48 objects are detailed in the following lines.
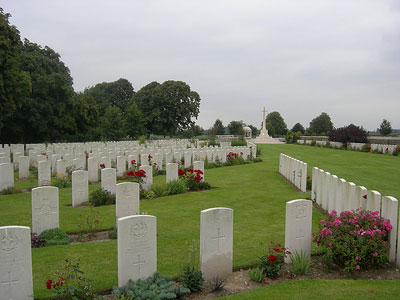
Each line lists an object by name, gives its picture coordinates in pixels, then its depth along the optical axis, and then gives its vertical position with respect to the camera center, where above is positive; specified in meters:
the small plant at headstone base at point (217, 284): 5.11 -2.31
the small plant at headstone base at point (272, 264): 5.52 -2.14
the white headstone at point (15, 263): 4.35 -1.69
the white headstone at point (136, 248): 4.84 -1.66
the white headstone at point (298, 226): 5.96 -1.63
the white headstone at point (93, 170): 15.16 -1.65
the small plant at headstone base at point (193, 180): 13.52 -1.83
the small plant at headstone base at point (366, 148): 33.80 -1.23
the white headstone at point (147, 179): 12.67 -1.70
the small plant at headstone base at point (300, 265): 5.68 -2.18
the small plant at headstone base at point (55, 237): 7.01 -2.20
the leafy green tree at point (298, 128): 107.50 +2.24
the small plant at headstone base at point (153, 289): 4.59 -2.17
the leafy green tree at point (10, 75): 22.14 +4.00
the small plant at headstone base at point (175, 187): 12.62 -2.00
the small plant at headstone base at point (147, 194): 11.82 -2.12
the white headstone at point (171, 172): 13.25 -1.49
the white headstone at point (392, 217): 5.87 -1.42
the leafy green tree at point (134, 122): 49.62 +1.74
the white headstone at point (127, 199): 8.16 -1.58
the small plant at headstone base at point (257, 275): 5.41 -2.24
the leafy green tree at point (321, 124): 95.66 +3.22
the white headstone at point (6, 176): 12.41 -1.60
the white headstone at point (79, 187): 10.30 -1.64
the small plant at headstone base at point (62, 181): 13.77 -2.01
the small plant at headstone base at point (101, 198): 10.51 -2.02
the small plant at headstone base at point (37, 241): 6.89 -2.23
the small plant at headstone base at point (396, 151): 29.86 -1.33
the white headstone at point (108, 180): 10.85 -1.49
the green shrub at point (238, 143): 33.38 -0.84
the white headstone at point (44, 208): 7.29 -1.64
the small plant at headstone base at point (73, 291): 4.34 -2.07
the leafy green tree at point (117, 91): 69.81 +8.83
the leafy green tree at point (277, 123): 103.38 +3.72
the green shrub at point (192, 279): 5.02 -2.16
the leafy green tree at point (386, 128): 69.94 +1.62
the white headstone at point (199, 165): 14.18 -1.29
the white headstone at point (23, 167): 15.19 -1.56
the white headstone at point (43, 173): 12.88 -1.53
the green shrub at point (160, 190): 12.29 -2.04
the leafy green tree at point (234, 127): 70.03 +1.67
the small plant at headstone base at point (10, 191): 12.23 -2.11
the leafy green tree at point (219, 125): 66.62 +1.78
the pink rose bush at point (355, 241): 5.59 -1.77
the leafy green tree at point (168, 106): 57.84 +4.76
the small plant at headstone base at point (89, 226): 7.69 -2.23
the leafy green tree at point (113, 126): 46.38 +0.95
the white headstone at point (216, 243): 5.29 -1.72
